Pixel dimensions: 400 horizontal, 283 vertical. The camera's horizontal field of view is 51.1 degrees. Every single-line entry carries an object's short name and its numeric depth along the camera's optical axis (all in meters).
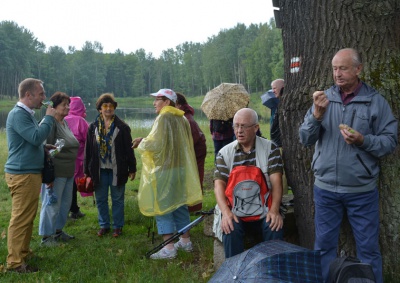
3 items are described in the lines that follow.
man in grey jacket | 3.07
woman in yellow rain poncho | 4.77
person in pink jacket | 6.28
